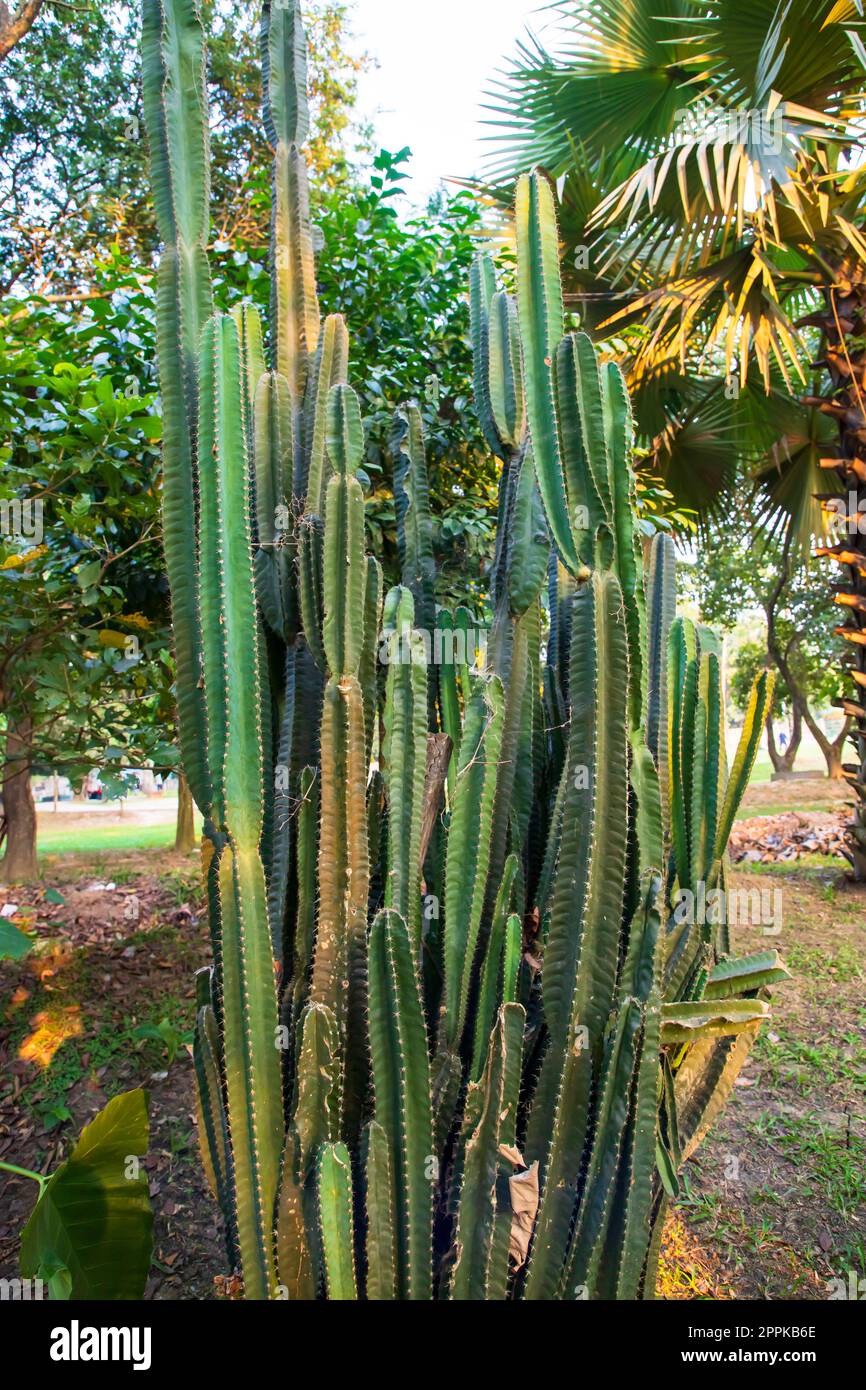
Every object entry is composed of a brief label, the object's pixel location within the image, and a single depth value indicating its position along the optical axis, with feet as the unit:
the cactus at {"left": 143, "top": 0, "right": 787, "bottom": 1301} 5.46
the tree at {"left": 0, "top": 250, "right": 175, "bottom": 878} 9.52
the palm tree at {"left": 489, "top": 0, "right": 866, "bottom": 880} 12.77
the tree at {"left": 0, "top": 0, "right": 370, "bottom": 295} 25.62
